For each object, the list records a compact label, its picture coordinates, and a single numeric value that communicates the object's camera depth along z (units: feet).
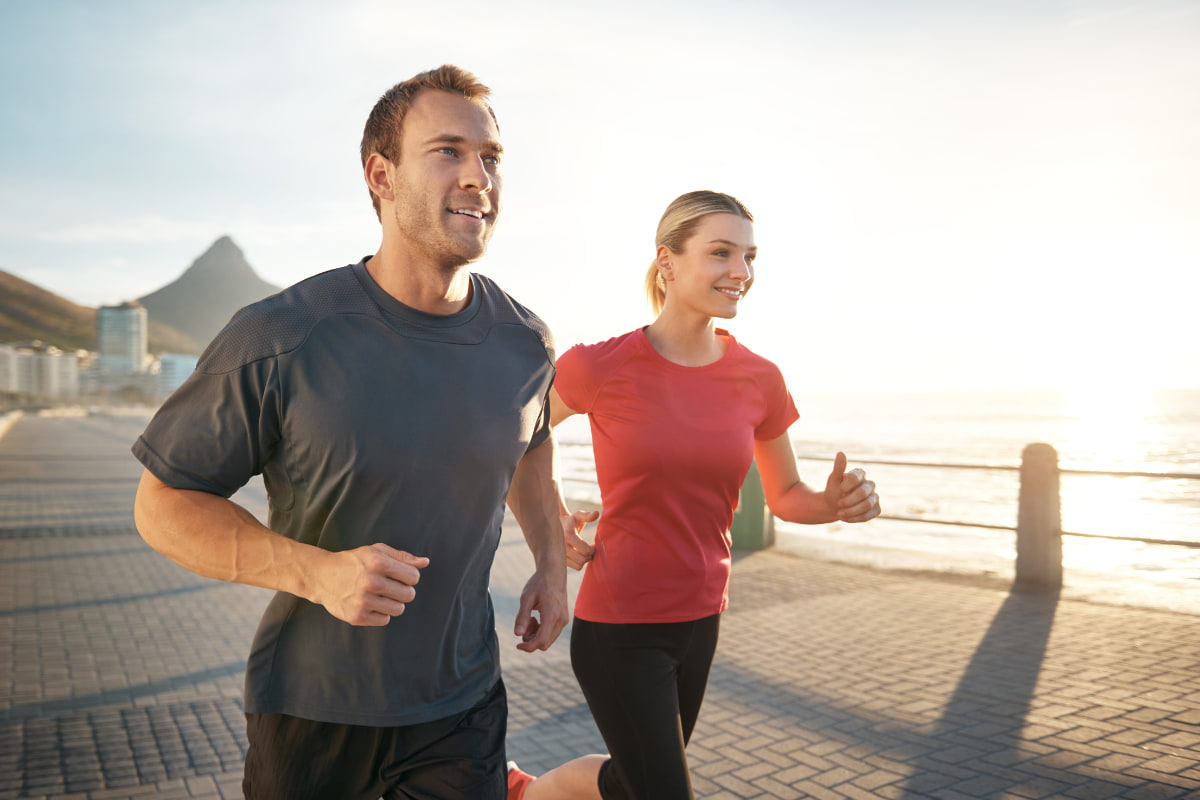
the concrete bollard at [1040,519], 27.66
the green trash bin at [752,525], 35.47
